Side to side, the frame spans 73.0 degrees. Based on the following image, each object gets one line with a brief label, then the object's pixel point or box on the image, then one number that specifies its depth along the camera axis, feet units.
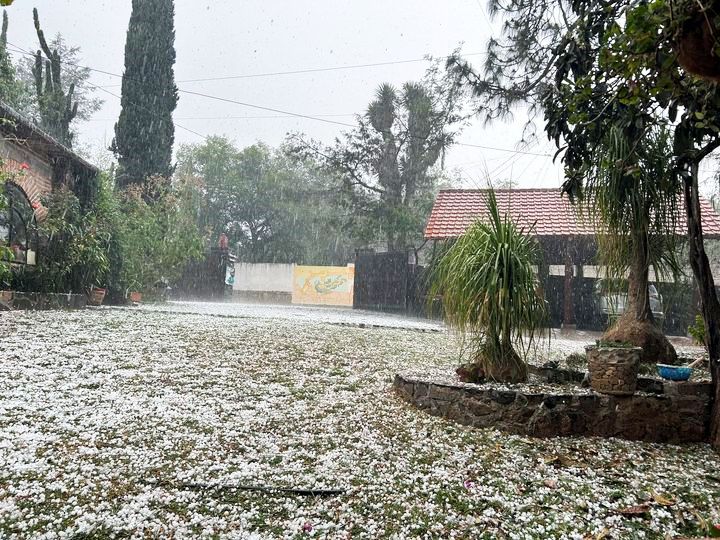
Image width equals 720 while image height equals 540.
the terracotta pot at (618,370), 8.17
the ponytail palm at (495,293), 8.85
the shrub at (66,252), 21.43
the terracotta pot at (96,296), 25.00
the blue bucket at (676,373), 9.03
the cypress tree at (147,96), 39.11
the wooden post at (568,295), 29.22
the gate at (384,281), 38.96
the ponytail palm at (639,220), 10.72
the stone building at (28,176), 20.44
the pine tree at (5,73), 22.82
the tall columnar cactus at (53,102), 32.12
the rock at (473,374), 9.38
